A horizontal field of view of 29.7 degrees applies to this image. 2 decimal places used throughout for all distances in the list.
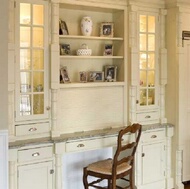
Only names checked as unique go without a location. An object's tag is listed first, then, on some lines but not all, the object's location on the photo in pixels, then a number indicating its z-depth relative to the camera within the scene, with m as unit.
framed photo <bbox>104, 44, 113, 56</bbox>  4.36
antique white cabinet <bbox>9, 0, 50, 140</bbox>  3.55
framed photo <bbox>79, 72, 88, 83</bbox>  4.23
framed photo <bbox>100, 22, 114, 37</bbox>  4.32
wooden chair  3.67
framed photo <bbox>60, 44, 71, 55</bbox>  4.04
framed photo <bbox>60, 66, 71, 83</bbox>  4.00
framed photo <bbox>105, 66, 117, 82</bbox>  4.38
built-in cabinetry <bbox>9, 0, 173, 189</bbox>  3.60
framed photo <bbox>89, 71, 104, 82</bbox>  4.29
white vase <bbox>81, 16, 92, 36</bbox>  4.13
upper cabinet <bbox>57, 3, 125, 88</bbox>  4.10
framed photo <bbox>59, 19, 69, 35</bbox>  3.96
